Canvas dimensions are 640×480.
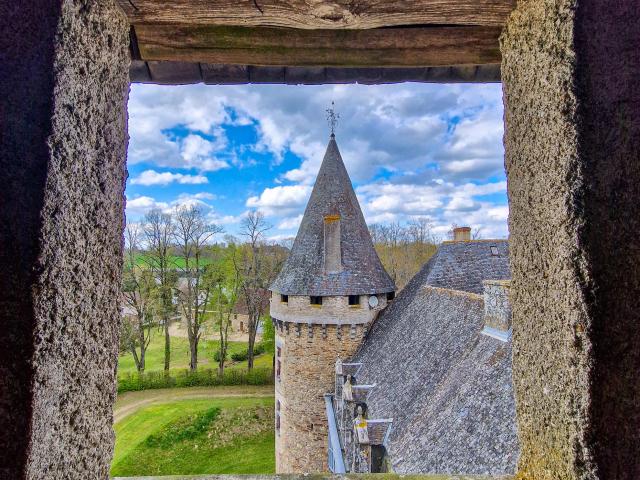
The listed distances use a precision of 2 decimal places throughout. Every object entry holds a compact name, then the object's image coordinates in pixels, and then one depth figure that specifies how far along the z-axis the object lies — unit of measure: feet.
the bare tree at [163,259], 88.28
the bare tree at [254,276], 88.99
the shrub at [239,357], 96.12
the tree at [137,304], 83.51
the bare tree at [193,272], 86.79
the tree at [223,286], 92.02
